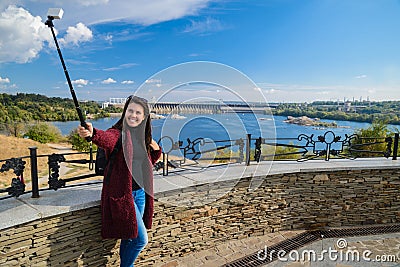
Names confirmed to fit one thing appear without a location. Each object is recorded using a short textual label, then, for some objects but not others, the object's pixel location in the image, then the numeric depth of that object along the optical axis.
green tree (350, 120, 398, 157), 6.86
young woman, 2.15
